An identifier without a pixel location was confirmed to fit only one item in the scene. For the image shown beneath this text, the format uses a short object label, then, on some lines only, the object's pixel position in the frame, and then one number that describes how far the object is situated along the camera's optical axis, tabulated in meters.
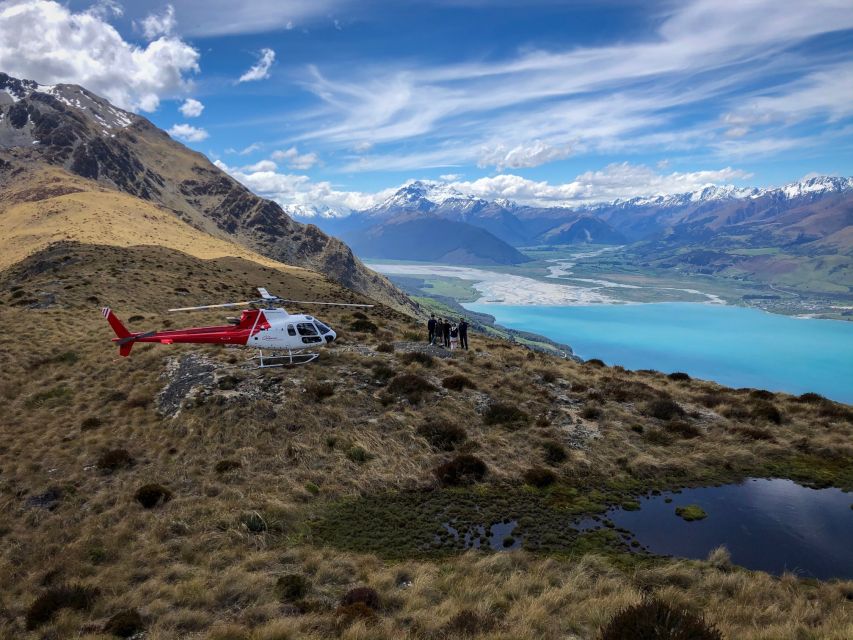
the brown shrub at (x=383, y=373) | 28.45
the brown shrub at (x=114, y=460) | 19.52
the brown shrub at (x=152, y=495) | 17.13
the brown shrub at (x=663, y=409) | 26.52
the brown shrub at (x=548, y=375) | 31.53
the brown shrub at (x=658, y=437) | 23.41
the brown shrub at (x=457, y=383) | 27.83
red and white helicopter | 27.89
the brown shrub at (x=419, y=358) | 31.02
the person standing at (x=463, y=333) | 37.31
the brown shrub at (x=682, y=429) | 24.23
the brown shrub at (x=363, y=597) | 11.92
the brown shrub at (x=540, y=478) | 19.58
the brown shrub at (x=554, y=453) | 21.41
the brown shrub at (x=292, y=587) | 12.30
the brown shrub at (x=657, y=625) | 9.35
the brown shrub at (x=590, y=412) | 25.98
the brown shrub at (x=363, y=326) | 45.29
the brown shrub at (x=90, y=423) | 22.83
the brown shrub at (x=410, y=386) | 26.12
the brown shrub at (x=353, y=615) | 11.02
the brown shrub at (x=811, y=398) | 30.78
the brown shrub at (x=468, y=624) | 10.58
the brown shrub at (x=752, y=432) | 23.96
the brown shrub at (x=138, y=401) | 24.62
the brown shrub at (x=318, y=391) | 25.17
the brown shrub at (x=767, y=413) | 26.77
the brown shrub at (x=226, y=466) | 19.31
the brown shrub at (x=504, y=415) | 24.77
